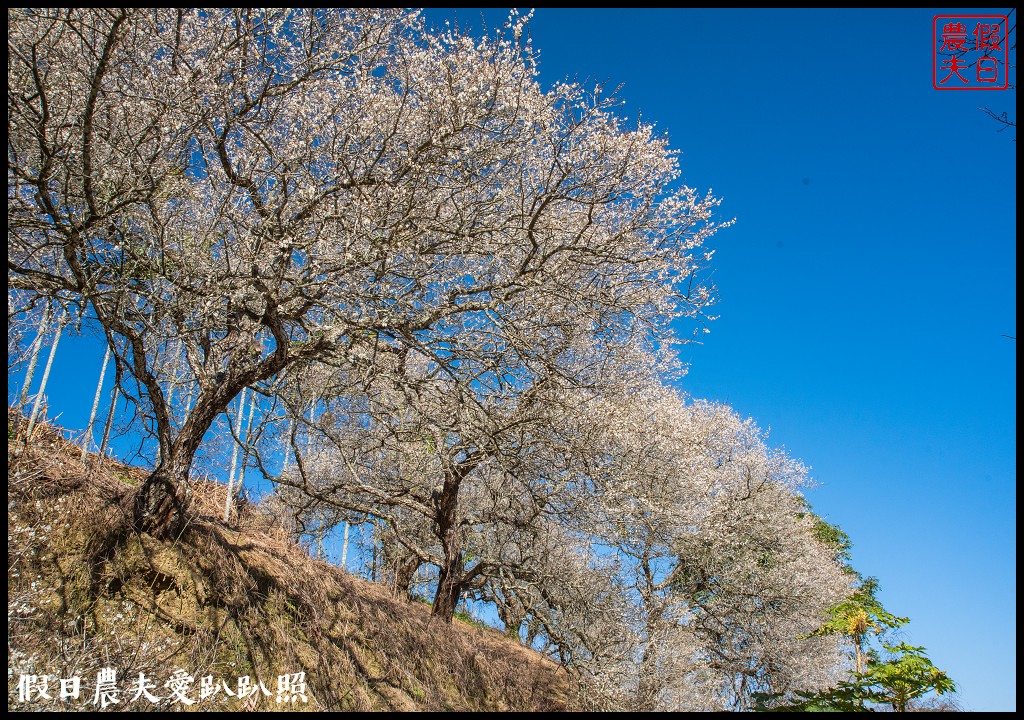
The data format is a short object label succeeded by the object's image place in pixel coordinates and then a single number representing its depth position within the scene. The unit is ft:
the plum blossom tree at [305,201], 19.33
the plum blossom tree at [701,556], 33.63
